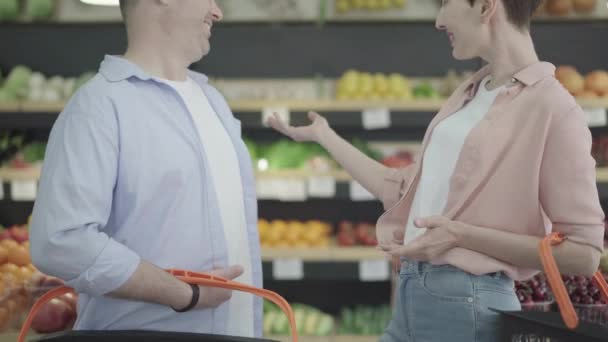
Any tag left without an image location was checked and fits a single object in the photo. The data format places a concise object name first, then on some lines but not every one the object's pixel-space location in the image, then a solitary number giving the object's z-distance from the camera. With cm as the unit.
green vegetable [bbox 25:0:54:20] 490
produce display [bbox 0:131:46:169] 478
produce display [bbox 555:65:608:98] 455
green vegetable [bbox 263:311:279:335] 456
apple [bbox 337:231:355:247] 459
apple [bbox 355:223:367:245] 460
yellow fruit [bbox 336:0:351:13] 488
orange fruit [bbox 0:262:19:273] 284
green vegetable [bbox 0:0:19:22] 489
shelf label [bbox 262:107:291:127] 448
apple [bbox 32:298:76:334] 234
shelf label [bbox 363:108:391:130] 447
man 146
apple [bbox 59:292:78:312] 240
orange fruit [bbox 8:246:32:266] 299
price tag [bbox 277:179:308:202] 444
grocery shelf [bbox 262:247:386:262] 436
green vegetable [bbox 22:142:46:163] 486
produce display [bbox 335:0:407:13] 487
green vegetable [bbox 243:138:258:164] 481
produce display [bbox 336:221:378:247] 458
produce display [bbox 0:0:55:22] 489
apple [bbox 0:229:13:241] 357
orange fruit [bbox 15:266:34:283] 269
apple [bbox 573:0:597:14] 484
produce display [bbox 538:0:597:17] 482
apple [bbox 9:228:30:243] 353
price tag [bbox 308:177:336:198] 439
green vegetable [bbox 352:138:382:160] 482
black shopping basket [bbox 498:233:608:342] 129
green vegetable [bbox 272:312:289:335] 452
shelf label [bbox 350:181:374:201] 434
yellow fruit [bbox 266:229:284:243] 454
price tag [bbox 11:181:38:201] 444
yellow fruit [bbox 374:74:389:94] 469
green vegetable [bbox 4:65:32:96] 484
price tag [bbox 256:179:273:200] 445
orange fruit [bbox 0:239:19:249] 303
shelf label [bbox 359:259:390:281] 435
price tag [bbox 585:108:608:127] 434
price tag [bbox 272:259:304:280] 432
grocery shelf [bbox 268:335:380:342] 443
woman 158
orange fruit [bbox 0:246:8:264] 300
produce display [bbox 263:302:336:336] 449
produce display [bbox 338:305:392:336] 450
